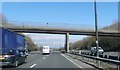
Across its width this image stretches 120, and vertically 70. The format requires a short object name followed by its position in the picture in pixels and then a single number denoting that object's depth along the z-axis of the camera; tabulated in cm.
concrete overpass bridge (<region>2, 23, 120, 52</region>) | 4414
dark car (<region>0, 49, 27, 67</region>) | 1152
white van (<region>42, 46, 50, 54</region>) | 4077
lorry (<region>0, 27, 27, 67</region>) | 1149
